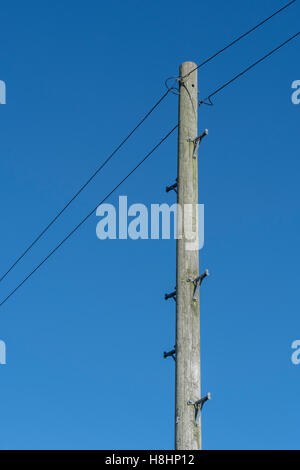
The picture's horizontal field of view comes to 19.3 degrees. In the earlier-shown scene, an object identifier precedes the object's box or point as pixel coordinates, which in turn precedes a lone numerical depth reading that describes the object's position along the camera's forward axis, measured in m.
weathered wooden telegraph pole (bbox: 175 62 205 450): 9.53
